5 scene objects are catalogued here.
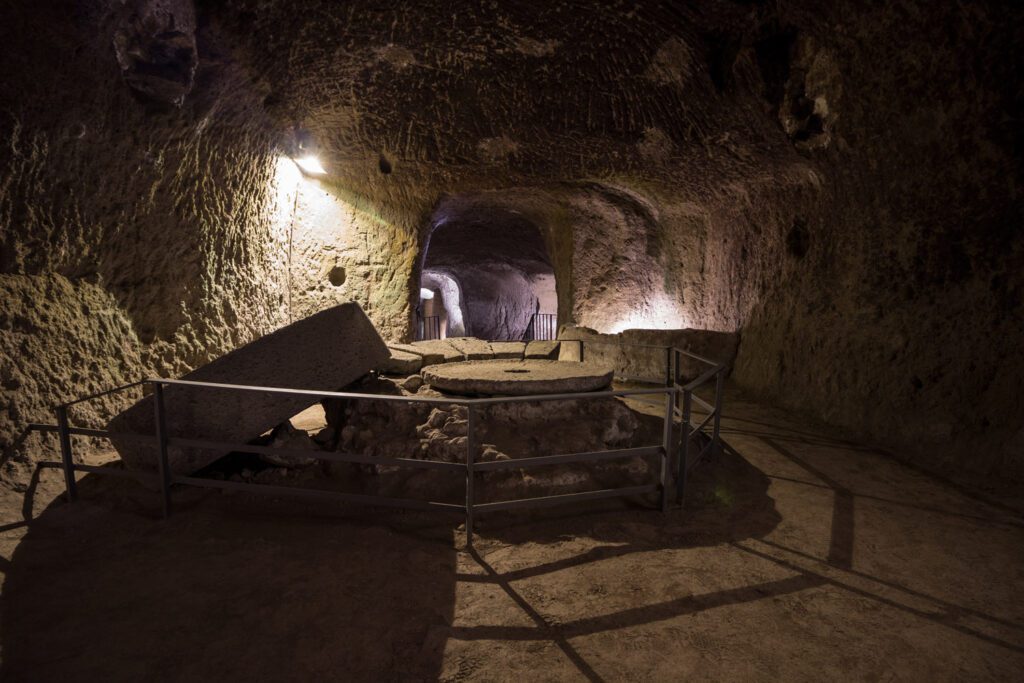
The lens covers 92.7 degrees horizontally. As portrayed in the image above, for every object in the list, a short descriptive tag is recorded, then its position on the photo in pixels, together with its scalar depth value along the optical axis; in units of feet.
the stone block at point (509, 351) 20.72
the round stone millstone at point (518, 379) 12.53
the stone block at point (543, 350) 21.98
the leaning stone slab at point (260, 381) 10.73
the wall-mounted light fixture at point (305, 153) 20.83
